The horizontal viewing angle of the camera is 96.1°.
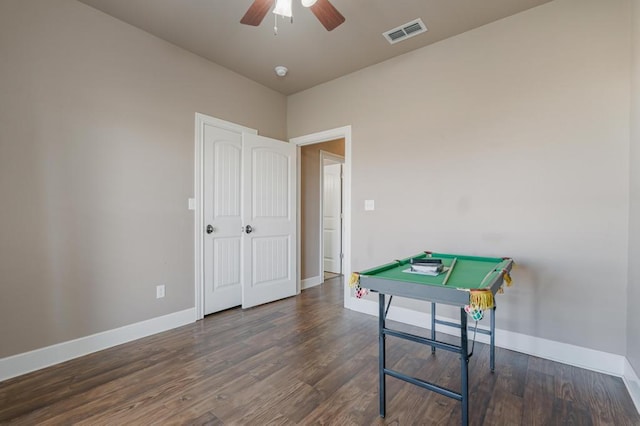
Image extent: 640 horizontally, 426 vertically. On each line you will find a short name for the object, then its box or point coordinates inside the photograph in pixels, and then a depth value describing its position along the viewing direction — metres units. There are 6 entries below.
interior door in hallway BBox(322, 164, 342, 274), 5.43
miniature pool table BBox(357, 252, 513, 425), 1.36
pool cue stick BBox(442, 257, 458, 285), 1.57
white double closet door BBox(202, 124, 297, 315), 3.26
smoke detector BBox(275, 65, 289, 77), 3.35
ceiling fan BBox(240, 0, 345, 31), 1.77
